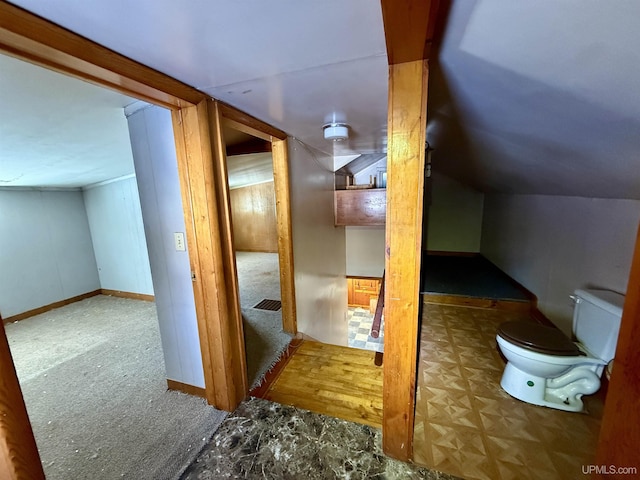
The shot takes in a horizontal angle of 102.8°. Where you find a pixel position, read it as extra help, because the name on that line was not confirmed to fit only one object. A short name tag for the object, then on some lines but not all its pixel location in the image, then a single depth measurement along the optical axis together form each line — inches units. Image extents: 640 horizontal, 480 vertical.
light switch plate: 62.0
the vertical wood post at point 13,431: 27.2
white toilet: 61.6
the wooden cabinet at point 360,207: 153.3
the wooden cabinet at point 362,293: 257.9
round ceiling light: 77.5
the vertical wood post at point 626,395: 16.3
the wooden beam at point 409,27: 25.9
